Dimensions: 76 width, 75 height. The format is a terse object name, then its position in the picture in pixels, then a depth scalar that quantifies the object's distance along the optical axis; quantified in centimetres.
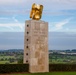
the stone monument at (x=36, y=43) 3177
